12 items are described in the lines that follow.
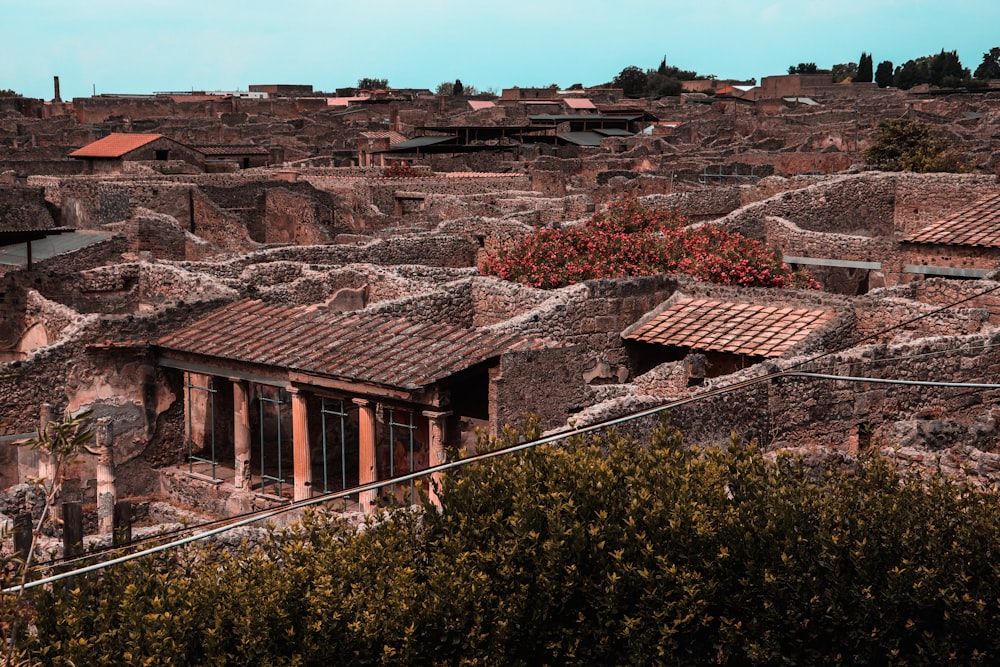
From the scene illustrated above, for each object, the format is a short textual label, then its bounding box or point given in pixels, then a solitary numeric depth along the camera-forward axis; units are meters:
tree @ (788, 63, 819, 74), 146.31
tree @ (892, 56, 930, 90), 131.12
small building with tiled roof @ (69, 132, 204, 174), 48.58
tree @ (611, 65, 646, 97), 132.38
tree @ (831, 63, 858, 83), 156.12
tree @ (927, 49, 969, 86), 127.25
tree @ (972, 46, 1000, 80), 135.12
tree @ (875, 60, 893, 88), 132.57
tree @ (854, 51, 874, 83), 129.75
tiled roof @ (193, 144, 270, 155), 54.50
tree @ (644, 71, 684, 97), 129.25
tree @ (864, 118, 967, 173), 37.31
